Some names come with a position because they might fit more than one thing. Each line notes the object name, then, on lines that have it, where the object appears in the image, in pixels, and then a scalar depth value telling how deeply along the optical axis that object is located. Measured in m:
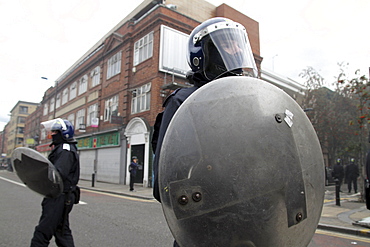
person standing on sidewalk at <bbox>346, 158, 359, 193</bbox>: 15.16
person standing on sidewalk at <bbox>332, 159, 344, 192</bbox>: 15.76
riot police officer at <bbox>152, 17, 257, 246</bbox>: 1.25
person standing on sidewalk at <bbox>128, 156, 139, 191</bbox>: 14.02
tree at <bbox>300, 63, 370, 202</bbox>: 19.47
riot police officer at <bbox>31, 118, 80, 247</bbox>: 2.78
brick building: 16.59
